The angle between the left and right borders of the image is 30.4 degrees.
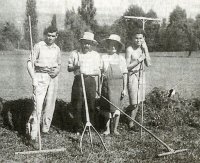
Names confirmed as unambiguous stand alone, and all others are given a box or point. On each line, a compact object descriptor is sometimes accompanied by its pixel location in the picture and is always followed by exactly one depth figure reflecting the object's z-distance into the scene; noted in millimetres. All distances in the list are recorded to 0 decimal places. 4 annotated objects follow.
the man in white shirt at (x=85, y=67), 7042
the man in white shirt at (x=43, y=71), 6707
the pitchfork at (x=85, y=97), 6488
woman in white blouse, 7281
